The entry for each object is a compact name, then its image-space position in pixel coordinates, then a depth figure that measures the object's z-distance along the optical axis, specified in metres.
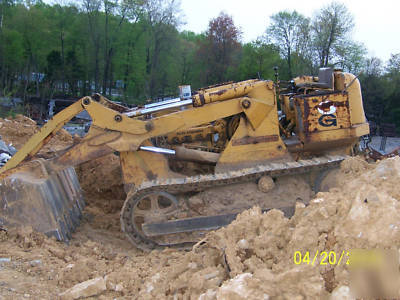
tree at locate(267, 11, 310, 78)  28.05
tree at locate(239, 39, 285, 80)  28.02
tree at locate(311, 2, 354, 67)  25.59
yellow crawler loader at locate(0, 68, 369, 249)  5.45
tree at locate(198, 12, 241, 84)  29.59
